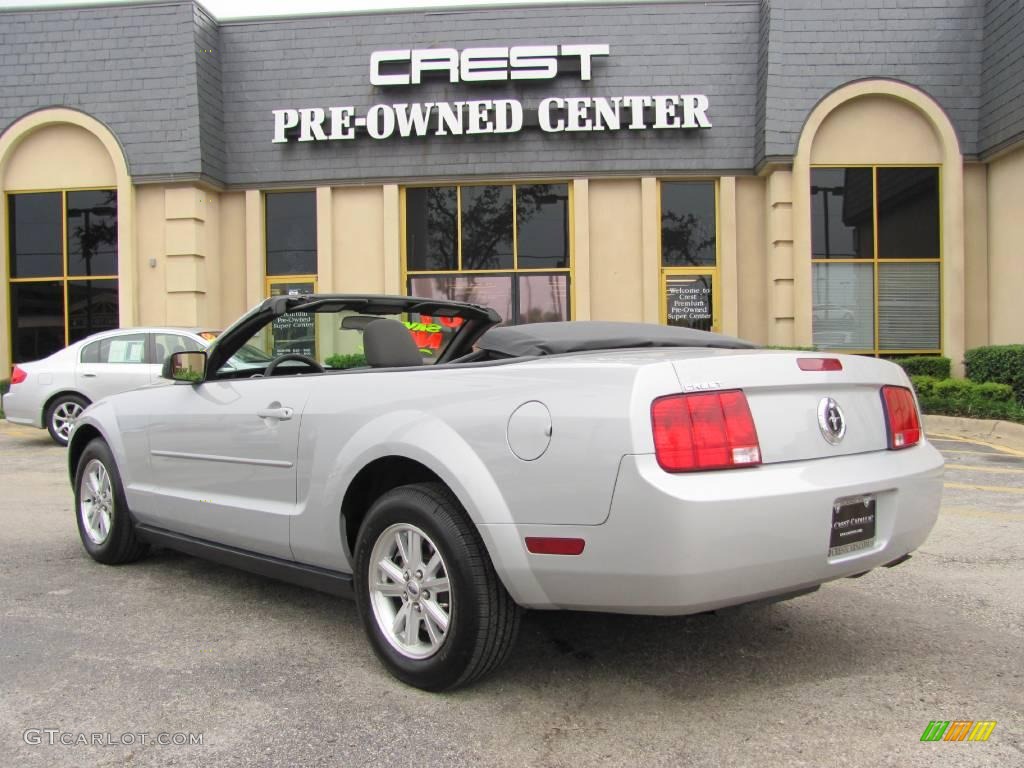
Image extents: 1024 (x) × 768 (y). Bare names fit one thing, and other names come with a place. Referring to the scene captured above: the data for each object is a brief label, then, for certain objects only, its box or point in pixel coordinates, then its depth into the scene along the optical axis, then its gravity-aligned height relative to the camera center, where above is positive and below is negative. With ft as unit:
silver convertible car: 8.79 -1.24
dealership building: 47.70 +11.97
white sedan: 35.29 +0.17
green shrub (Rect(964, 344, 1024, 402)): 41.32 +0.03
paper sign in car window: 35.88 +1.12
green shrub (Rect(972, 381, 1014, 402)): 39.06 -1.16
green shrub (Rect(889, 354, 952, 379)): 46.60 +0.06
